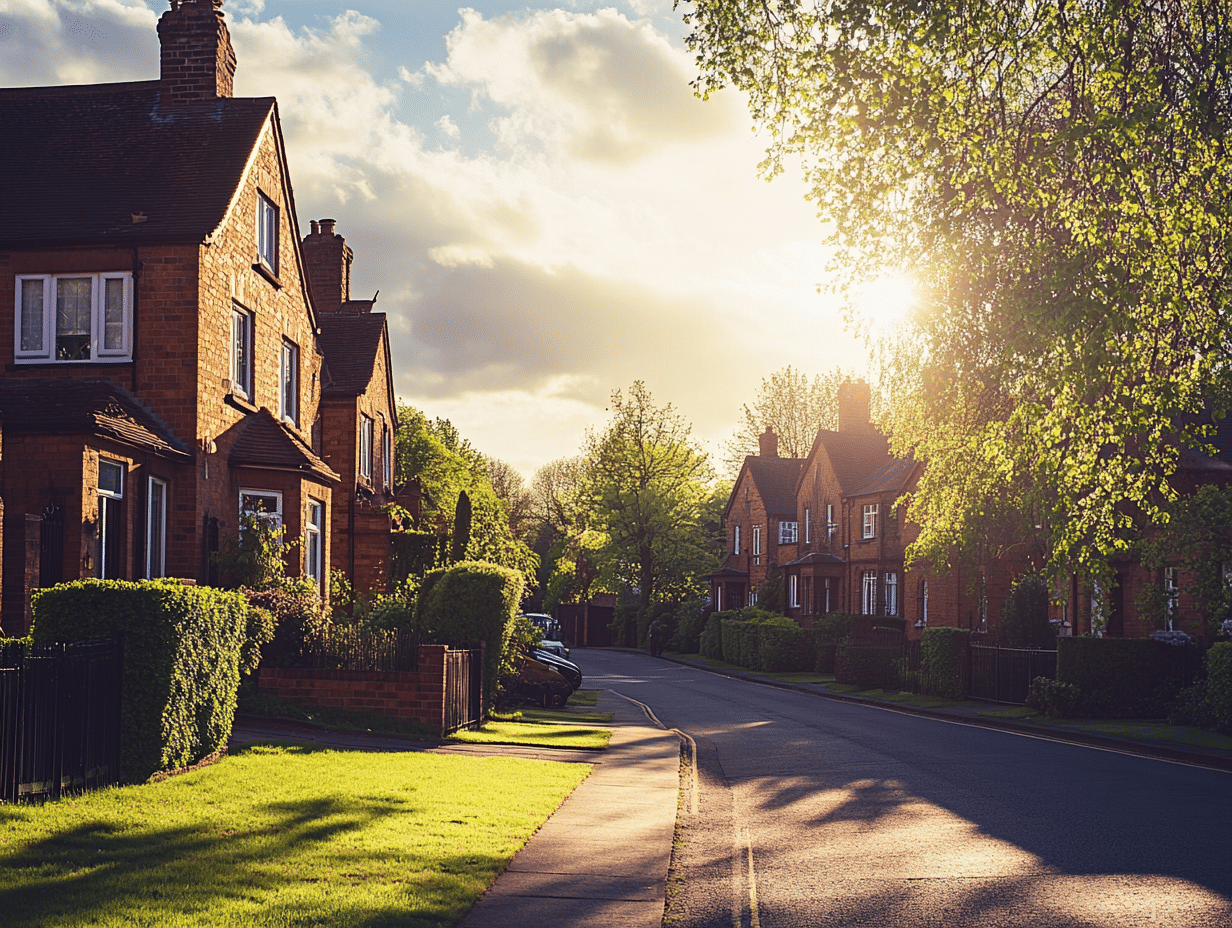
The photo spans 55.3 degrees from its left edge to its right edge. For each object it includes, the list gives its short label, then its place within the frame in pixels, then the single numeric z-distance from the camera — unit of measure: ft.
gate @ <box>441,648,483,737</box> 56.85
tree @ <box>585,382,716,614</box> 227.61
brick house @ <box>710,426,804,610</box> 209.15
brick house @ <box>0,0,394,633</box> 54.49
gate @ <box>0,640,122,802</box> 29.48
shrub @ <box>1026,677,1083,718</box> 77.00
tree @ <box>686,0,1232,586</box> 39.78
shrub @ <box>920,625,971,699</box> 94.38
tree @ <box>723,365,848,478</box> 251.19
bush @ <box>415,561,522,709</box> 64.54
